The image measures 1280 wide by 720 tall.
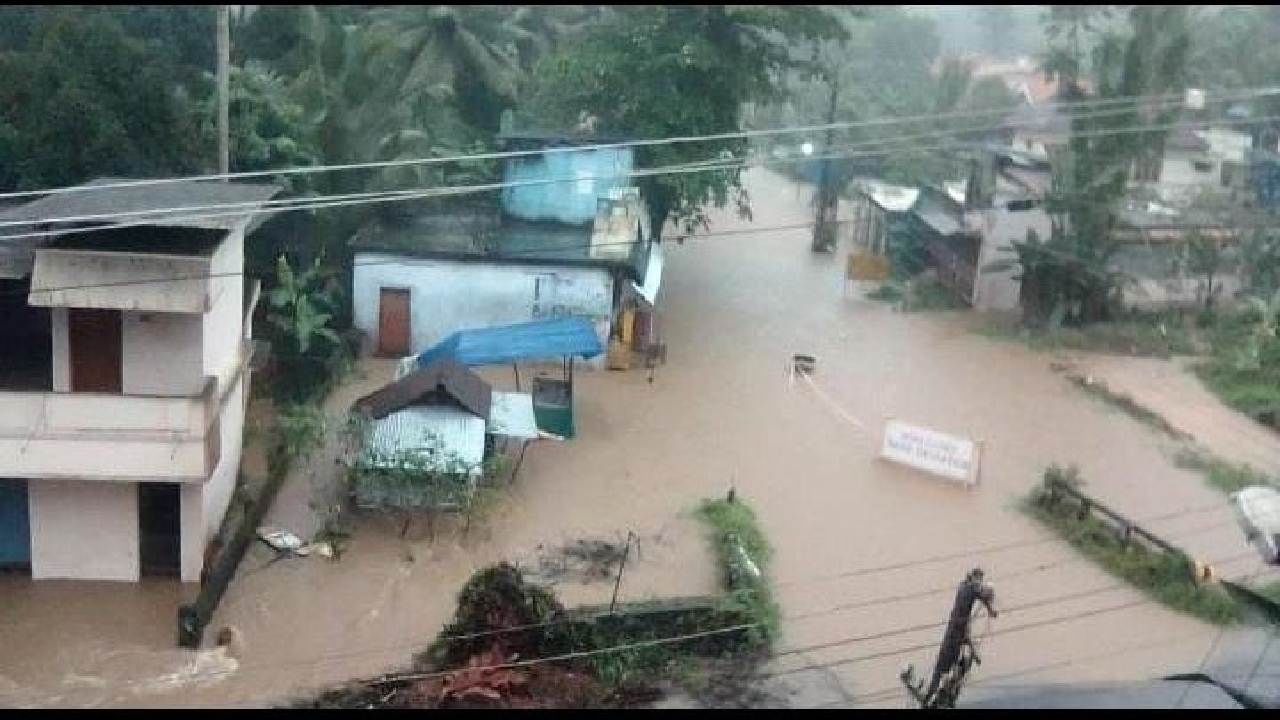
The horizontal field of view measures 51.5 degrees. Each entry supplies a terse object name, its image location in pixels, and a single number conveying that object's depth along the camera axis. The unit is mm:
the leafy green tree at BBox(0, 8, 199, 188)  15750
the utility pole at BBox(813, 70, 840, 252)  30625
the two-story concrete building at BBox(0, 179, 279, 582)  11539
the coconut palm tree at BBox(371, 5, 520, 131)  26875
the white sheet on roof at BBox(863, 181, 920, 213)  29609
